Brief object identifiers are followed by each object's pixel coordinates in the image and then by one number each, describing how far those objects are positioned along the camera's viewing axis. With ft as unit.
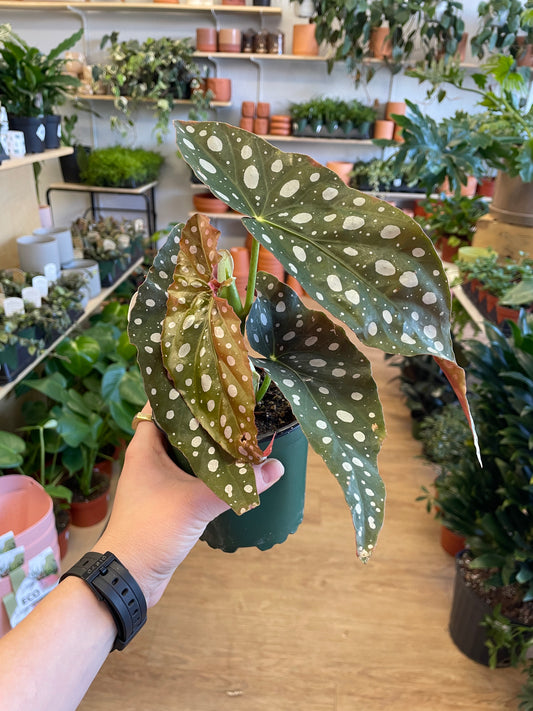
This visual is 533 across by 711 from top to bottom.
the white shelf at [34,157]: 5.42
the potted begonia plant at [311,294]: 1.72
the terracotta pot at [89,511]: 6.34
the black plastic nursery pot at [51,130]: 6.75
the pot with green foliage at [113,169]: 12.13
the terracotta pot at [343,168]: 13.08
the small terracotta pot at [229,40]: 12.51
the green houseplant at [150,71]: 12.01
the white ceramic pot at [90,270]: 7.32
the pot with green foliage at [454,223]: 8.24
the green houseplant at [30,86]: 6.02
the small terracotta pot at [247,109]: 13.21
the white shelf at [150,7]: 12.07
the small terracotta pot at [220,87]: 12.92
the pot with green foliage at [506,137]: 5.64
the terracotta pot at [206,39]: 12.51
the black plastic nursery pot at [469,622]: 5.02
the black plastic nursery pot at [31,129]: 6.13
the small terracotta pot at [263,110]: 13.20
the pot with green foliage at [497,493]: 4.41
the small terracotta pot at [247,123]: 13.24
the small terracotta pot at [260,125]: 13.28
